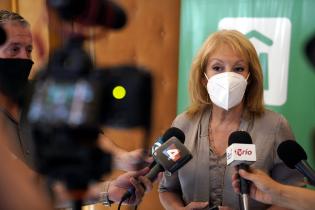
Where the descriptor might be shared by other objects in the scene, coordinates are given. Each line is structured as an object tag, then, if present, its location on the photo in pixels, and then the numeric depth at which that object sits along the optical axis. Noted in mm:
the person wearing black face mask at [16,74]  1051
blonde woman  2095
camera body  847
